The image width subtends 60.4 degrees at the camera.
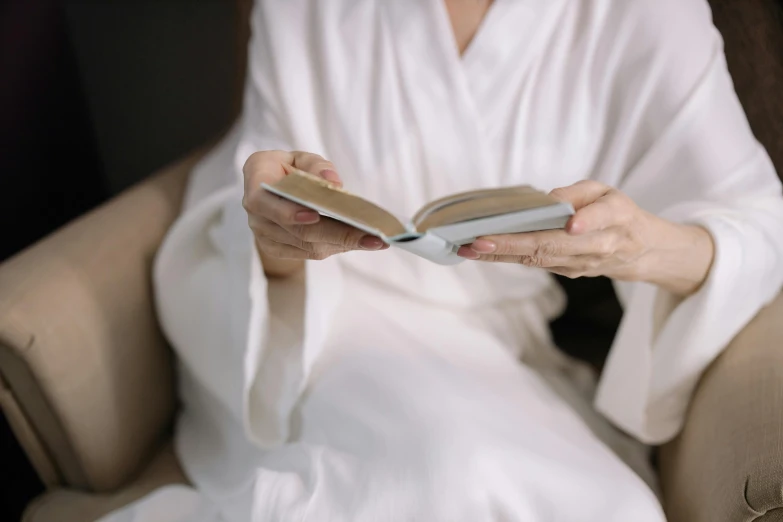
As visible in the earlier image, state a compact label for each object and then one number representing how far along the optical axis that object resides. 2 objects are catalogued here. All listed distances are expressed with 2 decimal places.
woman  0.76
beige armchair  0.69
